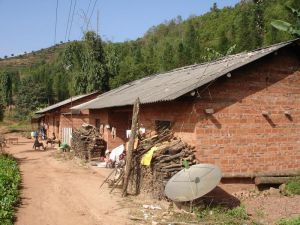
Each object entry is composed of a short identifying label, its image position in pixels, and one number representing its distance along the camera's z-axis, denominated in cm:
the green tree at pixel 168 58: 5415
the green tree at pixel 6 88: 8350
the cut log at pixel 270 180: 1120
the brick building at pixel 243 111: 1091
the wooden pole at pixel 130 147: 1153
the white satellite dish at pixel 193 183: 922
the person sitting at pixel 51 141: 2978
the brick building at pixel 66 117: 2691
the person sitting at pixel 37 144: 2652
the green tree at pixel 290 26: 950
